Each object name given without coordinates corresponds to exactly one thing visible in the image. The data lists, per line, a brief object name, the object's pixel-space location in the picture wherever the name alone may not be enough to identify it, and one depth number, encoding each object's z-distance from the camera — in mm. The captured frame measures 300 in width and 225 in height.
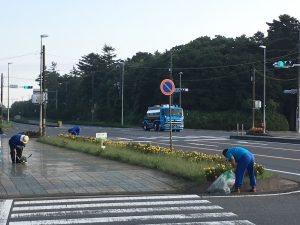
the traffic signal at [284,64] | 39294
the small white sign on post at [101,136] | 20797
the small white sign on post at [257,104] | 46431
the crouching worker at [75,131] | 31706
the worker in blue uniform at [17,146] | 16344
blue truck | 50594
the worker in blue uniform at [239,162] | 10602
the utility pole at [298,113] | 43456
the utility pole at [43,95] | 36456
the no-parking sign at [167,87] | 16708
